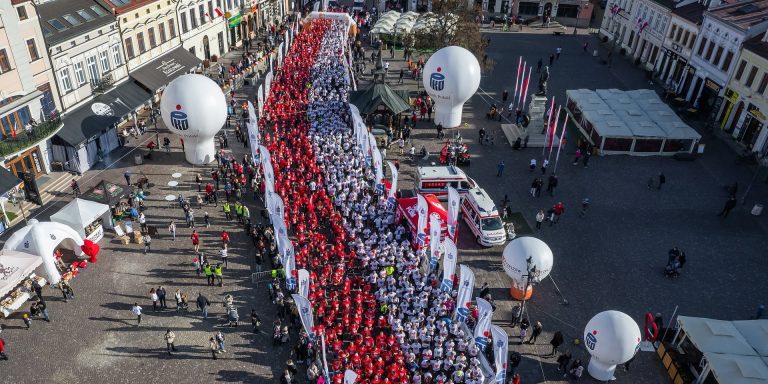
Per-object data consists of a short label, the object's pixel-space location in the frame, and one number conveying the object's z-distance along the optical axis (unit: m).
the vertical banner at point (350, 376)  17.63
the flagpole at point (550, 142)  37.28
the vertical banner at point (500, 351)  19.52
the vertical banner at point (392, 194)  29.08
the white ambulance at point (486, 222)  28.59
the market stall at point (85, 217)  27.12
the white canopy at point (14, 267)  23.19
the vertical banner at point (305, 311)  21.06
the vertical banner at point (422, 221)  26.05
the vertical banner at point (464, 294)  21.94
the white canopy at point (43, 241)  24.64
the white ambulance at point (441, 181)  31.44
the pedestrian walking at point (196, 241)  27.30
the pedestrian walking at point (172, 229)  28.27
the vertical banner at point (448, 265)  23.22
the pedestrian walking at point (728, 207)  31.75
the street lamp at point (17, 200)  29.66
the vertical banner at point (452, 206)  26.38
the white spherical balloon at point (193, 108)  33.06
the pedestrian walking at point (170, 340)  21.50
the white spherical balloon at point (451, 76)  39.28
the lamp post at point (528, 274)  23.62
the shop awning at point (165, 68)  40.47
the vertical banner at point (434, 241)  25.31
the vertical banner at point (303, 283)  21.98
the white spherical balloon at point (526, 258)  24.16
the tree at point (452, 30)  49.12
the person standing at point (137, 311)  22.98
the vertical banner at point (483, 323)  20.58
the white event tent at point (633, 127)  38.28
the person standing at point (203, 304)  23.45
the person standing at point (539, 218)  30.23
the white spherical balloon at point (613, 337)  20.14
